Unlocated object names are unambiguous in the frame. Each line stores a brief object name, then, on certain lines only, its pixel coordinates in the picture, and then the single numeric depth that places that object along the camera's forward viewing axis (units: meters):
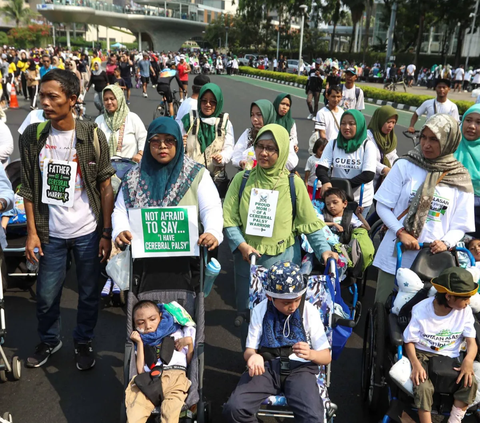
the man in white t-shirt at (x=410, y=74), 32.81
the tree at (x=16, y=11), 69.38
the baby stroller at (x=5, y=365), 3.39
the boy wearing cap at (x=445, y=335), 2.80
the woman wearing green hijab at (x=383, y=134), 5.48
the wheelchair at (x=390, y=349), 2.93
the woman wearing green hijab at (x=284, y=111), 6.13
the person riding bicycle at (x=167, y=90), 12.30
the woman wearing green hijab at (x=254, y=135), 5.23
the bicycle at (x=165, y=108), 14.00
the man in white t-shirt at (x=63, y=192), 3.23
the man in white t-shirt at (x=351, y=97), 8.91
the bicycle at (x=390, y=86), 28.07
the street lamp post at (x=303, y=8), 31.76
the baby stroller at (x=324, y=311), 2.77
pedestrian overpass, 69.31
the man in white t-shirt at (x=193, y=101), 6.34
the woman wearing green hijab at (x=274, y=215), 3.34
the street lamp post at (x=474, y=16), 36.97
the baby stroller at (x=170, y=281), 3.14
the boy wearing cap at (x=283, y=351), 2.72
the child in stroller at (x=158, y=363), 2.70
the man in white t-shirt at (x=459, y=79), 31.05
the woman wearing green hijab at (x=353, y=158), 4.94
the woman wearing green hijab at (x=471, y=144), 4.41
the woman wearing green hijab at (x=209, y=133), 5.37
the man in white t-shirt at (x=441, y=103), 7.12
